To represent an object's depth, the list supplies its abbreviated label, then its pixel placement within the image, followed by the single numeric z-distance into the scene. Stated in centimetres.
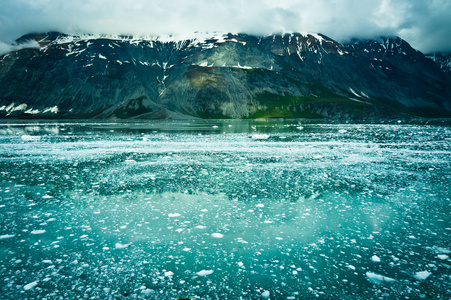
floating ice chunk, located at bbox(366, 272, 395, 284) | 680
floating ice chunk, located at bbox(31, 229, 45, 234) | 972
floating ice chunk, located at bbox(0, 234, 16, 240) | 926
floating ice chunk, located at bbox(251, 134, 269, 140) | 4803
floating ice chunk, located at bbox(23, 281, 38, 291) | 648
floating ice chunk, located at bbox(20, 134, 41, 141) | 4619
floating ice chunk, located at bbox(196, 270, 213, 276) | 711
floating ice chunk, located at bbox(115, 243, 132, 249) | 863
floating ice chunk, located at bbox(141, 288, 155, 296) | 626
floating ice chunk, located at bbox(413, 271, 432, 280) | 689
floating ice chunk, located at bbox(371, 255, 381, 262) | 777
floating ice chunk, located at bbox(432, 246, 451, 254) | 818
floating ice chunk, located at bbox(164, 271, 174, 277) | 704
